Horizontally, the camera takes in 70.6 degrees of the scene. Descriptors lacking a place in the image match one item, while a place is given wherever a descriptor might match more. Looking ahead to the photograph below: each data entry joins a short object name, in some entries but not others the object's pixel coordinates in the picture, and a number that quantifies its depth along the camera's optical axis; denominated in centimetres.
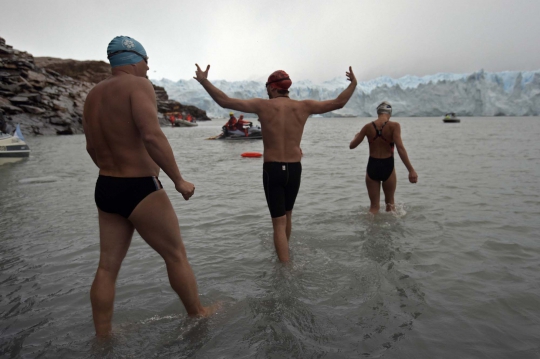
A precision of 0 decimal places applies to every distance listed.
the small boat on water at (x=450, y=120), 5583
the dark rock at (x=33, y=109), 3241
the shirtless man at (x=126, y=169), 245
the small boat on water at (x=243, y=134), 2447
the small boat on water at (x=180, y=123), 5203
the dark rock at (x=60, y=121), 3368
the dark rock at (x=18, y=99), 3241
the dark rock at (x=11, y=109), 3057
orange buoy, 1552
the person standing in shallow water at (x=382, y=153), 570
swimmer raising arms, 388
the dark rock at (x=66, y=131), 3375
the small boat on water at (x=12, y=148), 1384
